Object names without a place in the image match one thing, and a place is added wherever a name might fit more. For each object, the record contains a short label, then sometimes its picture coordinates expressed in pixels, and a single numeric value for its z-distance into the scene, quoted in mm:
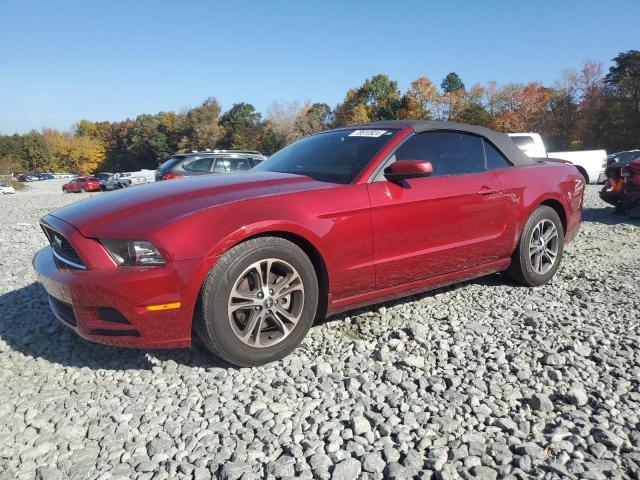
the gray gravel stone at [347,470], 1888
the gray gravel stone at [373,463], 1931
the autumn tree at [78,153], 88562
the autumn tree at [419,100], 46406
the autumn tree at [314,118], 54938
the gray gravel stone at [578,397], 2383
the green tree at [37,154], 88312
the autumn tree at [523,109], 42250
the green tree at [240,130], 61469
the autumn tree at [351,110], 50250
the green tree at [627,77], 36250
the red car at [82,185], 36375
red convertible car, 2578
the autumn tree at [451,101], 45875
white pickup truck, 15725
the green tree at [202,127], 64312
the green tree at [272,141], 56656
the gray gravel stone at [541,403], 2338
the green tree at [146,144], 71875
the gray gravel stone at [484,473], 1871
